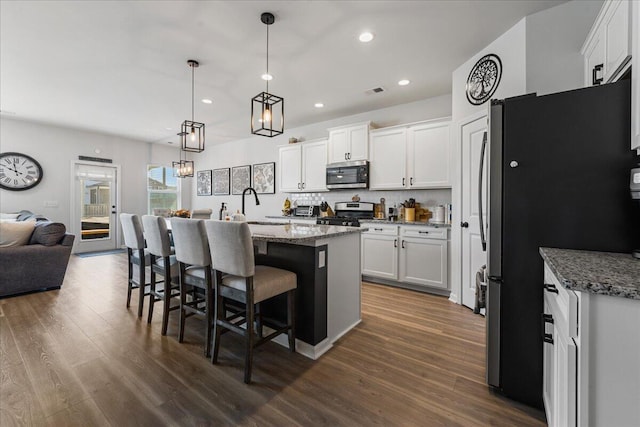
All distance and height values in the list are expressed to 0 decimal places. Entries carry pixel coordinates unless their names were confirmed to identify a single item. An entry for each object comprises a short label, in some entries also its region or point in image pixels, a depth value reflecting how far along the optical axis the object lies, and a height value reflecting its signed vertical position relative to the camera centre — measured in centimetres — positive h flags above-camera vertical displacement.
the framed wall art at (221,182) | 725 +82
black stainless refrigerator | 138 +8
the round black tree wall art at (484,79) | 283 +143
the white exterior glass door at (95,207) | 642 +12
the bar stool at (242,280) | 185 -48
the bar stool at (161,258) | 252 -43
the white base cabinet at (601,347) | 85 -41
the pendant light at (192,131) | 326 +99
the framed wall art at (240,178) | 676 +86
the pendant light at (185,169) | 430 +67
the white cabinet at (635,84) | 127 +61
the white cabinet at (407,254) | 364 -55
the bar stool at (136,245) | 293 -35
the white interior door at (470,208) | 307 +8
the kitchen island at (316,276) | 220 -52
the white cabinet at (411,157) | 380 +83
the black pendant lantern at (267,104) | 243 +96
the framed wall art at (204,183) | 774 +83
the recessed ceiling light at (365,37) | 270 +172
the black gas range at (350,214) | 434 +0
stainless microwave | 448 +65
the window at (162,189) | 762 +66
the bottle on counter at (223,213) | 334 +0
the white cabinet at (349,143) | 450 +118
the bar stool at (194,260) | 211 -37
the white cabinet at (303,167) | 511 +89
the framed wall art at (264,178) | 625 +81
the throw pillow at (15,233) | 344 -27
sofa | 341 -55
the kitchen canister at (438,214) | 393 +1
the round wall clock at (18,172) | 552 +80
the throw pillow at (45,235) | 369 -30
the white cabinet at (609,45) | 156 +110
